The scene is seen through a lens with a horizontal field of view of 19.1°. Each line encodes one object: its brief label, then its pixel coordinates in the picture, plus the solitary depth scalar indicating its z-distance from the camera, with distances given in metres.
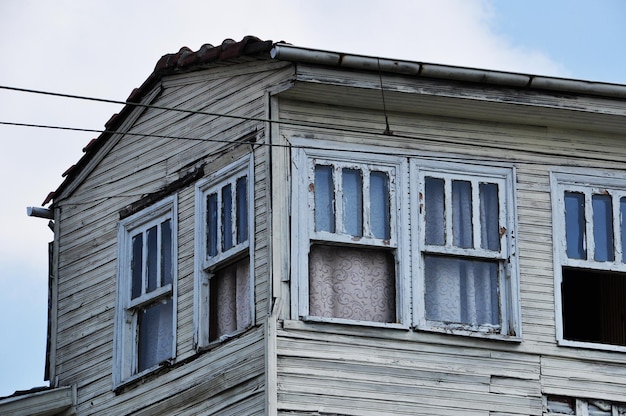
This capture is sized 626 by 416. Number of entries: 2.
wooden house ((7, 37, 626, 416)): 18.38
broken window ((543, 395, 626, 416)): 18.80
